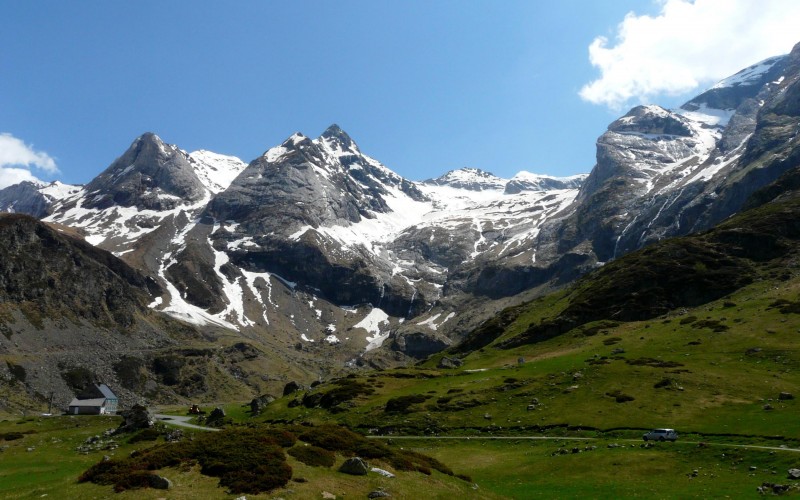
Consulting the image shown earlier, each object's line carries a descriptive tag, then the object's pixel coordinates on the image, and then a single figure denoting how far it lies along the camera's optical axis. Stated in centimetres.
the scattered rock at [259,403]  10365
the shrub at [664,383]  6862
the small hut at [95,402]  13412
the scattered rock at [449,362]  12962
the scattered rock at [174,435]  5940
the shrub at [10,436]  6906
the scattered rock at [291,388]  13782
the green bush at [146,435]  6059
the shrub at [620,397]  6612
